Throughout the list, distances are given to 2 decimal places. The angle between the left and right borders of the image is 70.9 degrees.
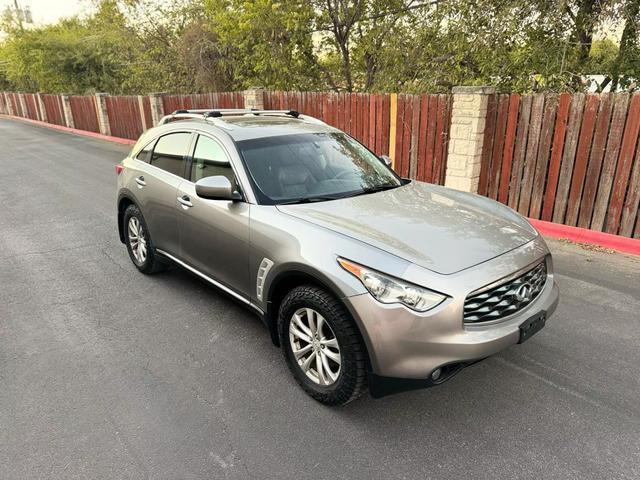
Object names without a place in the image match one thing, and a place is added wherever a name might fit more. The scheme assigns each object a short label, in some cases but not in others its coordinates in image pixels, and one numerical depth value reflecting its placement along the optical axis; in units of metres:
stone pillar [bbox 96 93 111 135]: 19.61
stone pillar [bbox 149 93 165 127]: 15.94
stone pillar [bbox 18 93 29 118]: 33.06
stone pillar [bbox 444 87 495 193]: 6.71
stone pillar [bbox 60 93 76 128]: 23.80
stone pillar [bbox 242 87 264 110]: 11.62
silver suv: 2.39
